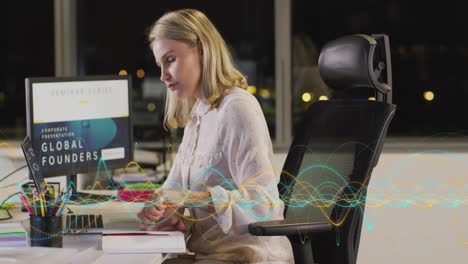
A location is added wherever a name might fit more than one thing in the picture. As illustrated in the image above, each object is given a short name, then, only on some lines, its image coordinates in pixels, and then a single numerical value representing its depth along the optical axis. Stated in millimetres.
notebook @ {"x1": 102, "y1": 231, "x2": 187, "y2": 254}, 1983
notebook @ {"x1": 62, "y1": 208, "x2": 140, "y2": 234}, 2172
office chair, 2182
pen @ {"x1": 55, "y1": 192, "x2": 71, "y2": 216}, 2156
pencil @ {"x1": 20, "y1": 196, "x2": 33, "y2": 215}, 2188
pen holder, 2086
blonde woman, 2135
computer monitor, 2770
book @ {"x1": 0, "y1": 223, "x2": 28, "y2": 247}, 2031
